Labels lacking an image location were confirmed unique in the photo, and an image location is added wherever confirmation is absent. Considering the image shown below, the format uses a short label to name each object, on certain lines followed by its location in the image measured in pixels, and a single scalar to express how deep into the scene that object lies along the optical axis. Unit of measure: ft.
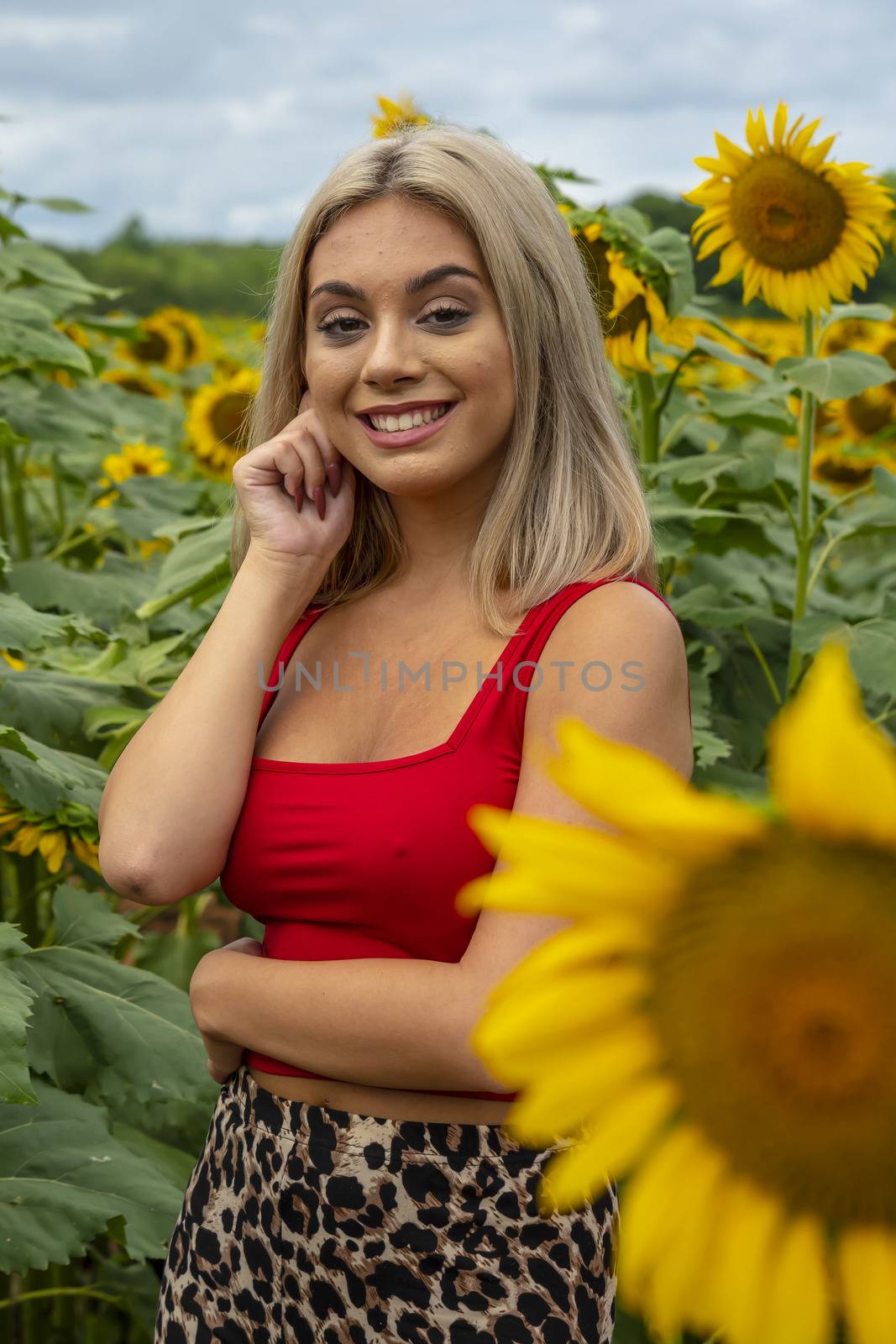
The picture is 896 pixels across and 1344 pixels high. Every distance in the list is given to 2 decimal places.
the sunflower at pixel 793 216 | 7.34
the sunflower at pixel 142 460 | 13.35
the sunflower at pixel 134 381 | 15.01
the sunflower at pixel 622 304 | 6.99
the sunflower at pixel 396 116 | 6.37
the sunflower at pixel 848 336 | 11.91
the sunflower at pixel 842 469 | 11.50
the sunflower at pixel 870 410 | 11.46
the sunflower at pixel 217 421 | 13.62
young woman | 4.09
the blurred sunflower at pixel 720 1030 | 1.12
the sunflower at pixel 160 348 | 17.52
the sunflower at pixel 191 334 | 18.06
